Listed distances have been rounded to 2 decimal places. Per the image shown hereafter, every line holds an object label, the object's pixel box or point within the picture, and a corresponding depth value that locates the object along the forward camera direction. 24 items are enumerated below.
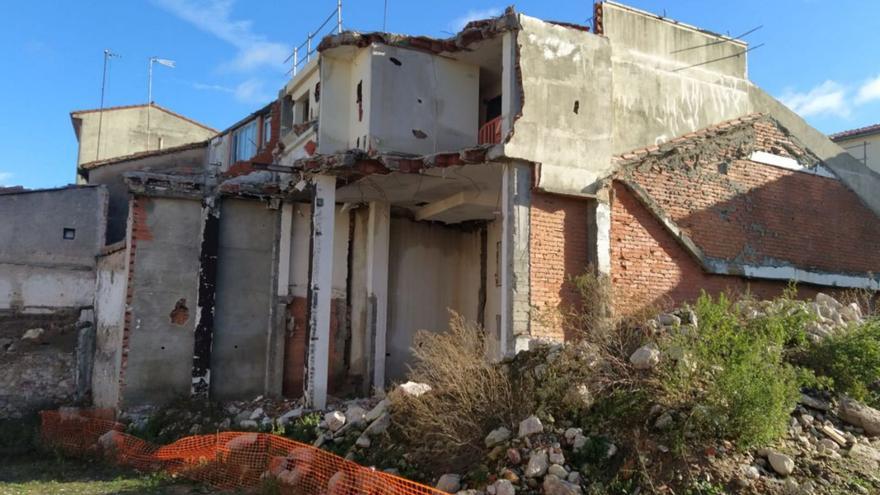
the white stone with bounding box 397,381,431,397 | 10.05
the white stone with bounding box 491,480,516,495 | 7.42
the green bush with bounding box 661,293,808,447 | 7.48
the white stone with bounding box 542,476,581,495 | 7.28
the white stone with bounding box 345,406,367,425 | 10.81
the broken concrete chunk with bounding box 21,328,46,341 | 17.73
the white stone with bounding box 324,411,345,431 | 10.93
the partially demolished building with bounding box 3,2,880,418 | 12.57
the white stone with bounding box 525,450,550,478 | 7.68
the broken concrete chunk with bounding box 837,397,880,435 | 8.22
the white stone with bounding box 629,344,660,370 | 8.56
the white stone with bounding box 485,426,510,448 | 8.41
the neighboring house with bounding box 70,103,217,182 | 26.94
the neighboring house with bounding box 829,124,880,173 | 24.25
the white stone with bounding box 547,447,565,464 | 7.78
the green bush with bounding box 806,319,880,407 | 8.87
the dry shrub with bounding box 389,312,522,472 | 8.76
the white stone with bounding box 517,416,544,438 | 8.24
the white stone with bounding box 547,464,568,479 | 7.57
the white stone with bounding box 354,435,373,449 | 9.91
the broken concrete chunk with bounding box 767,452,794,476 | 7.32
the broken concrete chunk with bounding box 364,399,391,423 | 10.46
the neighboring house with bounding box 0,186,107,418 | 17.30
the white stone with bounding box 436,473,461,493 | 7.96
